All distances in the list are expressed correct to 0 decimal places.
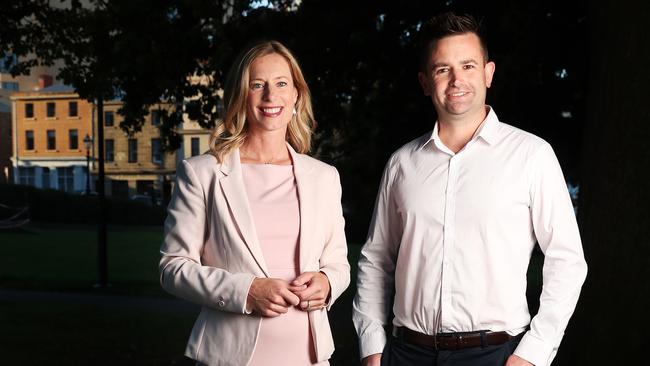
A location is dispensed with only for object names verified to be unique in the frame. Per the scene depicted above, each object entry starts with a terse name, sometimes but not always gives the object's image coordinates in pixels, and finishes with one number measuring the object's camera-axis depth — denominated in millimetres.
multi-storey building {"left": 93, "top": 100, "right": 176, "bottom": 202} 74562
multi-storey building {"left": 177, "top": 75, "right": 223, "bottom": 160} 73812
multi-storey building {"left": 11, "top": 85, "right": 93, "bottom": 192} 77562
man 3109
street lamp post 46025
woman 3170
